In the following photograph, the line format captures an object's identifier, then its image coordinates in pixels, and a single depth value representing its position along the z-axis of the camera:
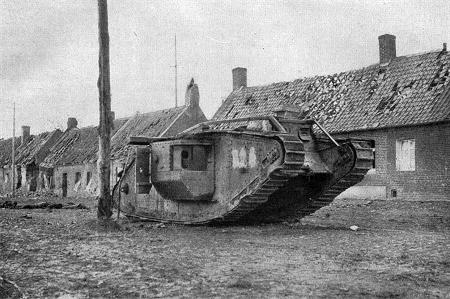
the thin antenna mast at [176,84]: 46.95
